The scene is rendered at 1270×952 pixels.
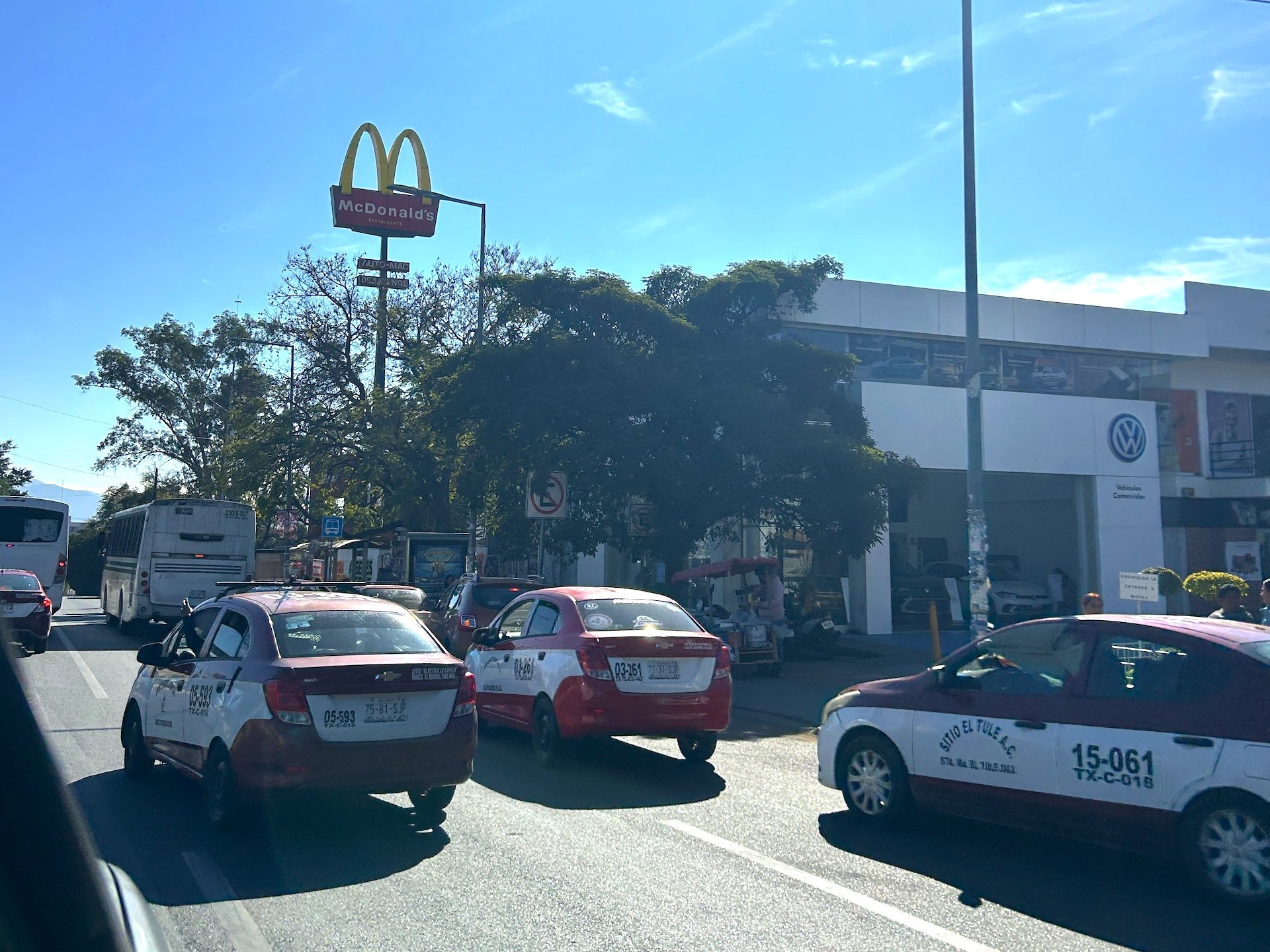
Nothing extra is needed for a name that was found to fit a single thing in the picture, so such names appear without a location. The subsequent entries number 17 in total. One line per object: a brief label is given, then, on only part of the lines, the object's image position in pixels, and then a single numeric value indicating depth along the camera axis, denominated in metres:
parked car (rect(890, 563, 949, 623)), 27.52
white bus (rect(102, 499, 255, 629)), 24.41
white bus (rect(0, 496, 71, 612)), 26.44
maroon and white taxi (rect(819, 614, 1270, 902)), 5.91
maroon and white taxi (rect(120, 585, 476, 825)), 6.95
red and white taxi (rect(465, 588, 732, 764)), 9.67
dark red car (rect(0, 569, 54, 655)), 19.20
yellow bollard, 16.38
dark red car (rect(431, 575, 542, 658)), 15.65
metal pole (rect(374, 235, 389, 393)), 33.44
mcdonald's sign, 45.28
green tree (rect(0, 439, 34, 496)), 68.31
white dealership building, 26.17
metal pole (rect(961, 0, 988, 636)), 14.48
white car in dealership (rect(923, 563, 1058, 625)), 28.53
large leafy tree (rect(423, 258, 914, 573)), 19.44
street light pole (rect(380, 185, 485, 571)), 23.05
